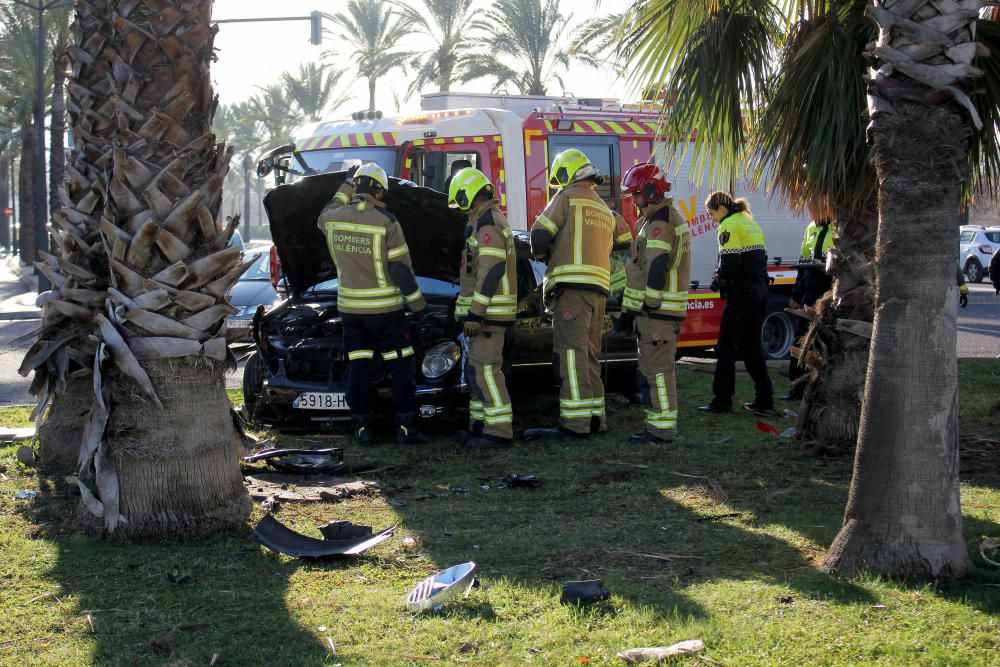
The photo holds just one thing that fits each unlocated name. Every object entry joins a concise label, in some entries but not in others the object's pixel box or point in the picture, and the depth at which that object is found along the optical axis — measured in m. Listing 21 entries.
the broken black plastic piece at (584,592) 4.22
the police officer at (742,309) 9.28
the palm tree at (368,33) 30.70
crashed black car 8.10
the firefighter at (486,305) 7.72
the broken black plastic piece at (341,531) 5.13
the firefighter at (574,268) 7.90
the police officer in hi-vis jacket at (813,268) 11.44
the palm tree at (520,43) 27.50
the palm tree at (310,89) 40.41
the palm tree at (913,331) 4.42
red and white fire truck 11.80
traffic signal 21.74
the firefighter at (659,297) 7.83
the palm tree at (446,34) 28.34
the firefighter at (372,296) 7.82
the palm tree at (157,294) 5.13
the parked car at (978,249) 29.47
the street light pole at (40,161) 22.14
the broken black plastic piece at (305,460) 6.85
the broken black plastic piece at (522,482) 6.48
